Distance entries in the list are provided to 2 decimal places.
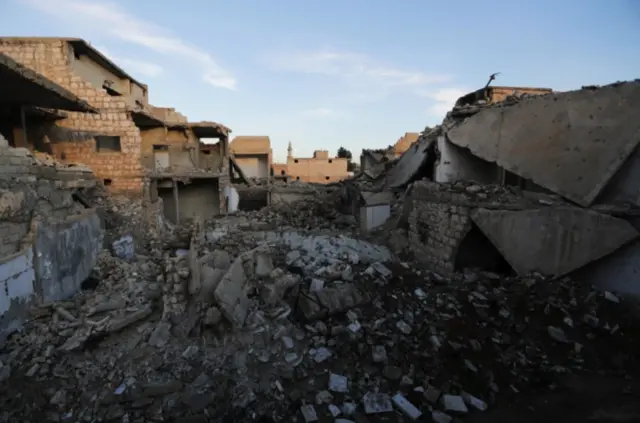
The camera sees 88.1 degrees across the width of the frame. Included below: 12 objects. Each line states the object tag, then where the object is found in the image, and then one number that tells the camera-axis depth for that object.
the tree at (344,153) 47.41
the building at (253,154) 23.36
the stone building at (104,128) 10.49
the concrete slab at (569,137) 4.70
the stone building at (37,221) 4.64
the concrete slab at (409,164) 8.59
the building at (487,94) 10.77
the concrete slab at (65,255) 5.21
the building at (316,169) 26.25
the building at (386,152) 17.17
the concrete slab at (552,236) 4.37
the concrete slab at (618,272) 4.32
